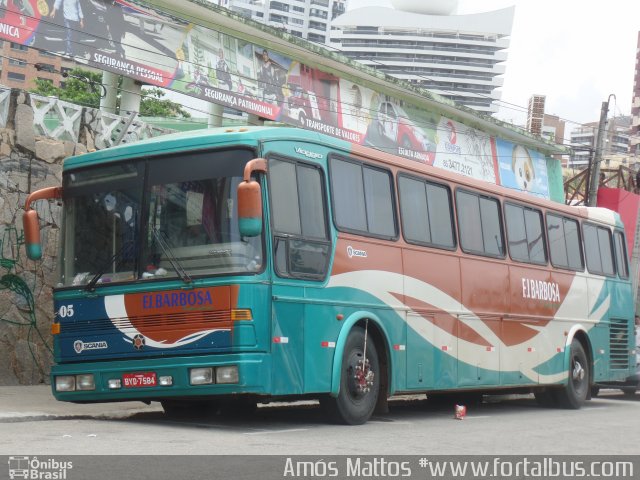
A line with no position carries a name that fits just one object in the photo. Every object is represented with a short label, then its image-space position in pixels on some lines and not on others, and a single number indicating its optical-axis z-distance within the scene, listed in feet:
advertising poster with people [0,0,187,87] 63.31
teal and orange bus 35.55
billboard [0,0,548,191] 65.62
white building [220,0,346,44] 650.43
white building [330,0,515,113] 605.31
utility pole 111.34
